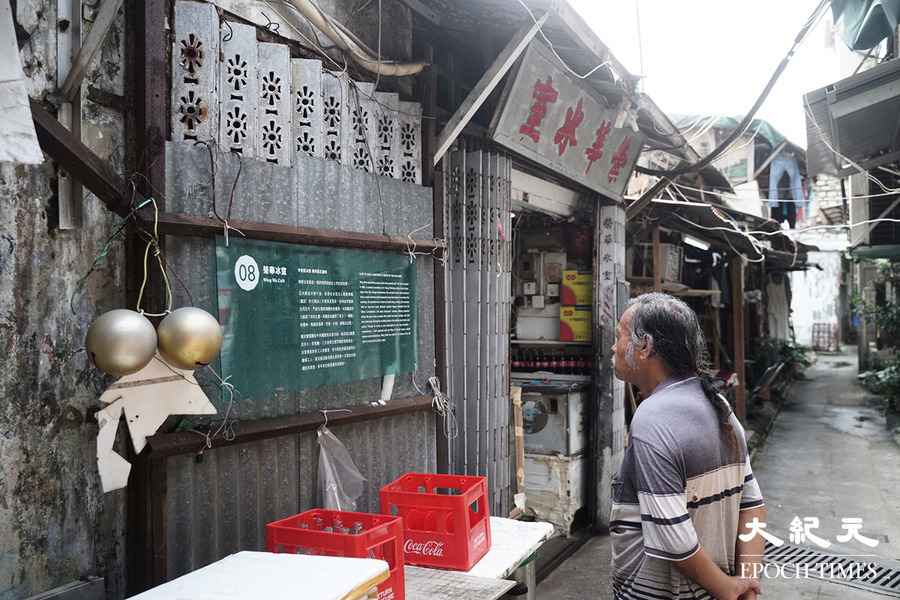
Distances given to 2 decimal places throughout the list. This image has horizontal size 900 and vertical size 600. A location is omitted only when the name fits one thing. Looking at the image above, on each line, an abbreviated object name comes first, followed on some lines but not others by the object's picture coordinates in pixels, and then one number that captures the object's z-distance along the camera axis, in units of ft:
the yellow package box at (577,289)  25.05
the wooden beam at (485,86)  14.12
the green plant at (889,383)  46.44
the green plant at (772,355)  54.44
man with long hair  7.63
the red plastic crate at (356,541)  8.54
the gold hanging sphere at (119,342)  7.16
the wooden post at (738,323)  40.63
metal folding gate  15.97
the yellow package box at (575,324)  25.03
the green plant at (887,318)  50.93
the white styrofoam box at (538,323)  26.02
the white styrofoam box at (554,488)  23.40
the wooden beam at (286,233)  9.11
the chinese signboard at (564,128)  16.43
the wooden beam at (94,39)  7.83
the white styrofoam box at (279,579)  6.83
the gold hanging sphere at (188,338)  7.89
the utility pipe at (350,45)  10.81
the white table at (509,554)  10.50
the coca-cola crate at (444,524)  10.48
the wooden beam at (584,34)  14.58
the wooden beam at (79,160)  7.49
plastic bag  11.47
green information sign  10.05
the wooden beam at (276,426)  8.96
